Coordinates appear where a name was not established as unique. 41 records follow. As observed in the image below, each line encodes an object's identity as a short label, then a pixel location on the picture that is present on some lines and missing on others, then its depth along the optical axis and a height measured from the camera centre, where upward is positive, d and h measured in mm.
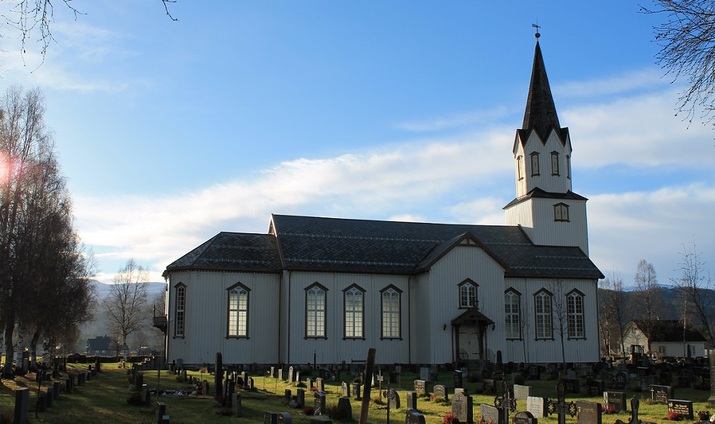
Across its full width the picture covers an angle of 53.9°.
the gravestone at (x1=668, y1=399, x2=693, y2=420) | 18875 -2213
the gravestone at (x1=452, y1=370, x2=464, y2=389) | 27766 -2060
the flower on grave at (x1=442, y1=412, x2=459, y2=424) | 17703 -2318
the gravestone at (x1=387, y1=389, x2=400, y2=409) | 21281 -2200
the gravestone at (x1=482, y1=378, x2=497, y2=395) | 25953 -2225
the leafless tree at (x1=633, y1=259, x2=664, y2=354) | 76125 +3432
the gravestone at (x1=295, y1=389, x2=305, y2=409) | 21484 -2178
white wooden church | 39531 +1709
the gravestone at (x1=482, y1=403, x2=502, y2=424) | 16672 -2092
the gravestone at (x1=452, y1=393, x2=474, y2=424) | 17922 -2085
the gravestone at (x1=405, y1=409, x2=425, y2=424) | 15602 -2021
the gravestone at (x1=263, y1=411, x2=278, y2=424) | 16000 -2046
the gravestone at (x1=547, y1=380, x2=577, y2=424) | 16625 -2069
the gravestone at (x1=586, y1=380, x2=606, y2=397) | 25969 -2250
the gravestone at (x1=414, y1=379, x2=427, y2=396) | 24948 -2164
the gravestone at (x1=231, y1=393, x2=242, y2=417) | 19469 -2141
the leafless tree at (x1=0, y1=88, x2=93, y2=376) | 30312 +4677
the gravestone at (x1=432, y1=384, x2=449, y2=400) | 23344 -2177
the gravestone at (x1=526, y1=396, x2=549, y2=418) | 19548 -2223
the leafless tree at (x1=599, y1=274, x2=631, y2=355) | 81356 +1959
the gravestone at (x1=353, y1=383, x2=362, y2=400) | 23952 -2210
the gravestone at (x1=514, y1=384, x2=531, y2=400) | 22109 -2064
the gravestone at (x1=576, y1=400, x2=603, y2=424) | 16641 -2049
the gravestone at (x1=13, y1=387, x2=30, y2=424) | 15188 -1697
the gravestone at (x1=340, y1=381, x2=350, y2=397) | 24531 -2170
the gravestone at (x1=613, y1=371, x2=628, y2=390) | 28266 -2184
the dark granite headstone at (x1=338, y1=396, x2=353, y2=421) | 18688 -2186
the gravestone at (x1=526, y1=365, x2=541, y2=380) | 34125 -2257
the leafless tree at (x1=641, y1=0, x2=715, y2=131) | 10414 +4262
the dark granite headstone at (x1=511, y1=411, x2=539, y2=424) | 15773 -2054
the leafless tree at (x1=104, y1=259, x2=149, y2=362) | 80375 +3347
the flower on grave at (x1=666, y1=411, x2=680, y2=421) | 18797 -2391
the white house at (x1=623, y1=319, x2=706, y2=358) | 78000 -1335
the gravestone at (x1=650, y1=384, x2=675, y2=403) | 23016 -2202
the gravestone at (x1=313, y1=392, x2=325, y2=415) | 19562 -2157
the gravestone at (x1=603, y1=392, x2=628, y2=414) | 20562 -2210
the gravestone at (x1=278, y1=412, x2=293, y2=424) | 15518 -2007
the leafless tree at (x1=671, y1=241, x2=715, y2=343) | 40412 +2161
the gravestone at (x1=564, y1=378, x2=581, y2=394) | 26344 -2224
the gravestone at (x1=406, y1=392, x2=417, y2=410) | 20031 -2074
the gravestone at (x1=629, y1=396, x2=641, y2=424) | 16391 -1994
